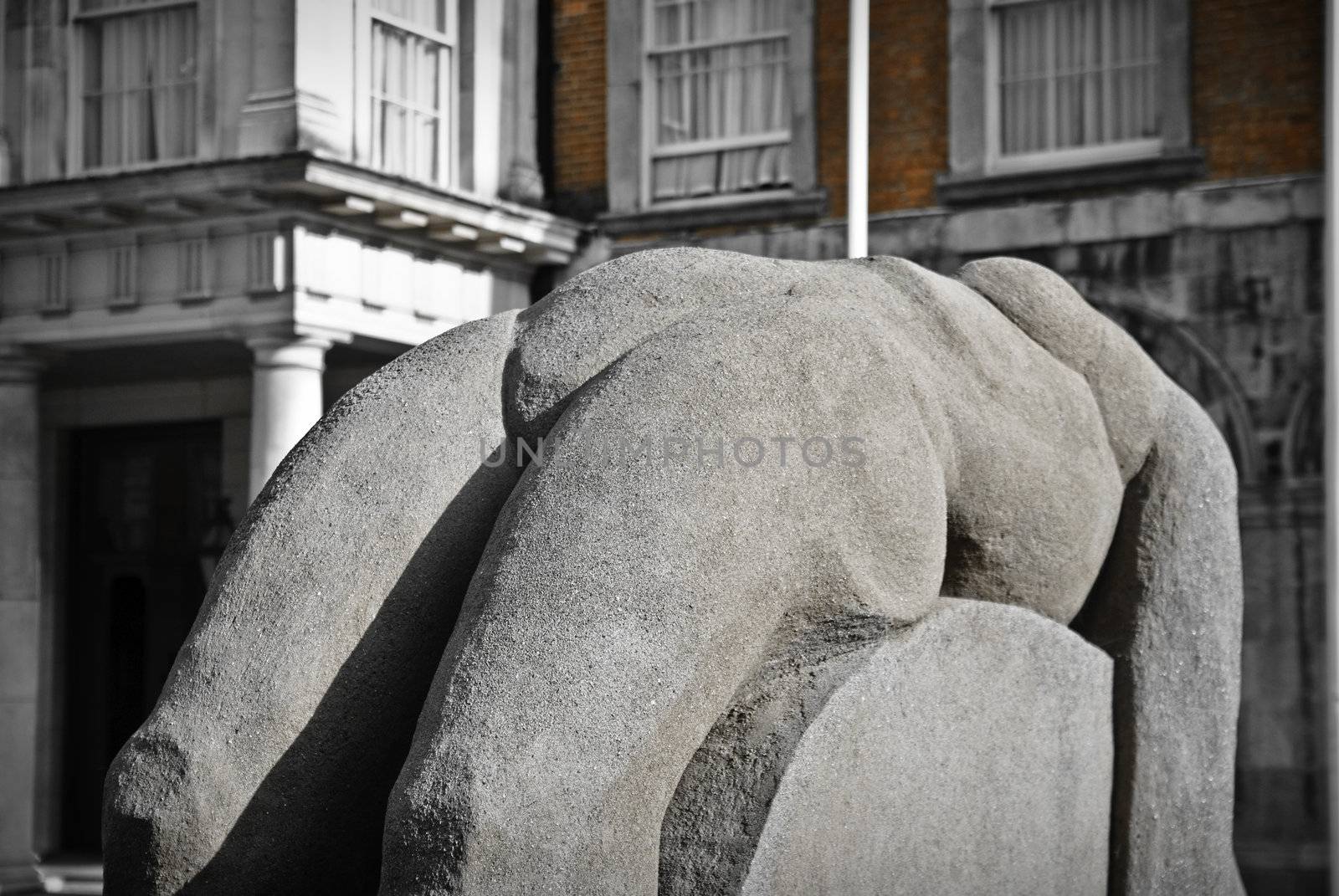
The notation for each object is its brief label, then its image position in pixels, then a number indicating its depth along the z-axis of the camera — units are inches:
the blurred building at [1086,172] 492.7
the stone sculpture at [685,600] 117.0
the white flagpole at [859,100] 487.8
